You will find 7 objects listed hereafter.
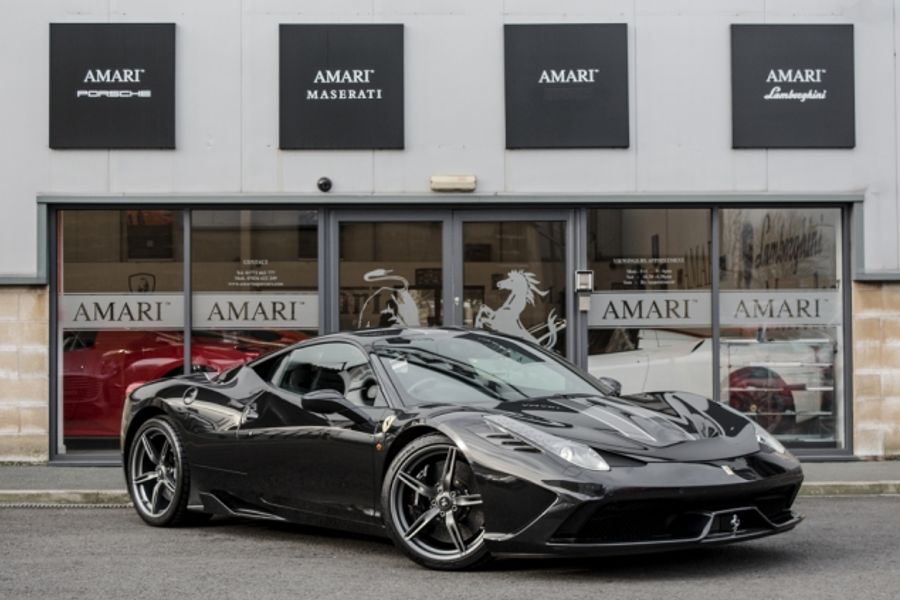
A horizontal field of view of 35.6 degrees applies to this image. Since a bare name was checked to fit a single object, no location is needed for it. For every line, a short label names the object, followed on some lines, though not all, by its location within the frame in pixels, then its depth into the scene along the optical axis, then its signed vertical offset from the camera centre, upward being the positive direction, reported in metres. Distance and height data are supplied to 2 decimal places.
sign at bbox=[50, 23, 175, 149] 13.77 +2.18
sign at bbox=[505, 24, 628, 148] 13.88 +2.20
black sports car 6.64 -0.75
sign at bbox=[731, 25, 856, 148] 13.95 +2.11
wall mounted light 13.73 +1.24
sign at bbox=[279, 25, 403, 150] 13.84 +2.09
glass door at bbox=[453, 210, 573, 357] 14.02 +0.36
